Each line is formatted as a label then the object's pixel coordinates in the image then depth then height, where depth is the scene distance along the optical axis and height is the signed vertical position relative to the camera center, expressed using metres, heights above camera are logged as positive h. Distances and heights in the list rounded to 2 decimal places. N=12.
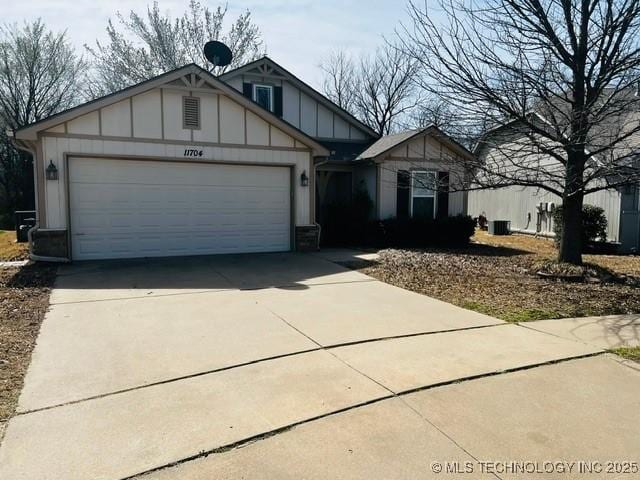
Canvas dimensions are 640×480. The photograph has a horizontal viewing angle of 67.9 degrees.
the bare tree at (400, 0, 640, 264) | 8.52 +2.22
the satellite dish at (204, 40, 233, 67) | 15.83 +4.91
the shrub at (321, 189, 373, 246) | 14.86 -0.71
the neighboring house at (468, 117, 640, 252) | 9.80 -0.16
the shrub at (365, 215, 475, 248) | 14.32 -0.97
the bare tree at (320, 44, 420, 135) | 32.44 +7.24
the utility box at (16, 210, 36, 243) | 15.00 -0.89
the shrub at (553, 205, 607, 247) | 14.65 -0.70
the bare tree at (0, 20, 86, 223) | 24.14 +5.68
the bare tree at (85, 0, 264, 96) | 26.19 +8.19
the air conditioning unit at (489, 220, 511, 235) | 19.31 -1.04
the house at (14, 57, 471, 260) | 10.37 +0.59
